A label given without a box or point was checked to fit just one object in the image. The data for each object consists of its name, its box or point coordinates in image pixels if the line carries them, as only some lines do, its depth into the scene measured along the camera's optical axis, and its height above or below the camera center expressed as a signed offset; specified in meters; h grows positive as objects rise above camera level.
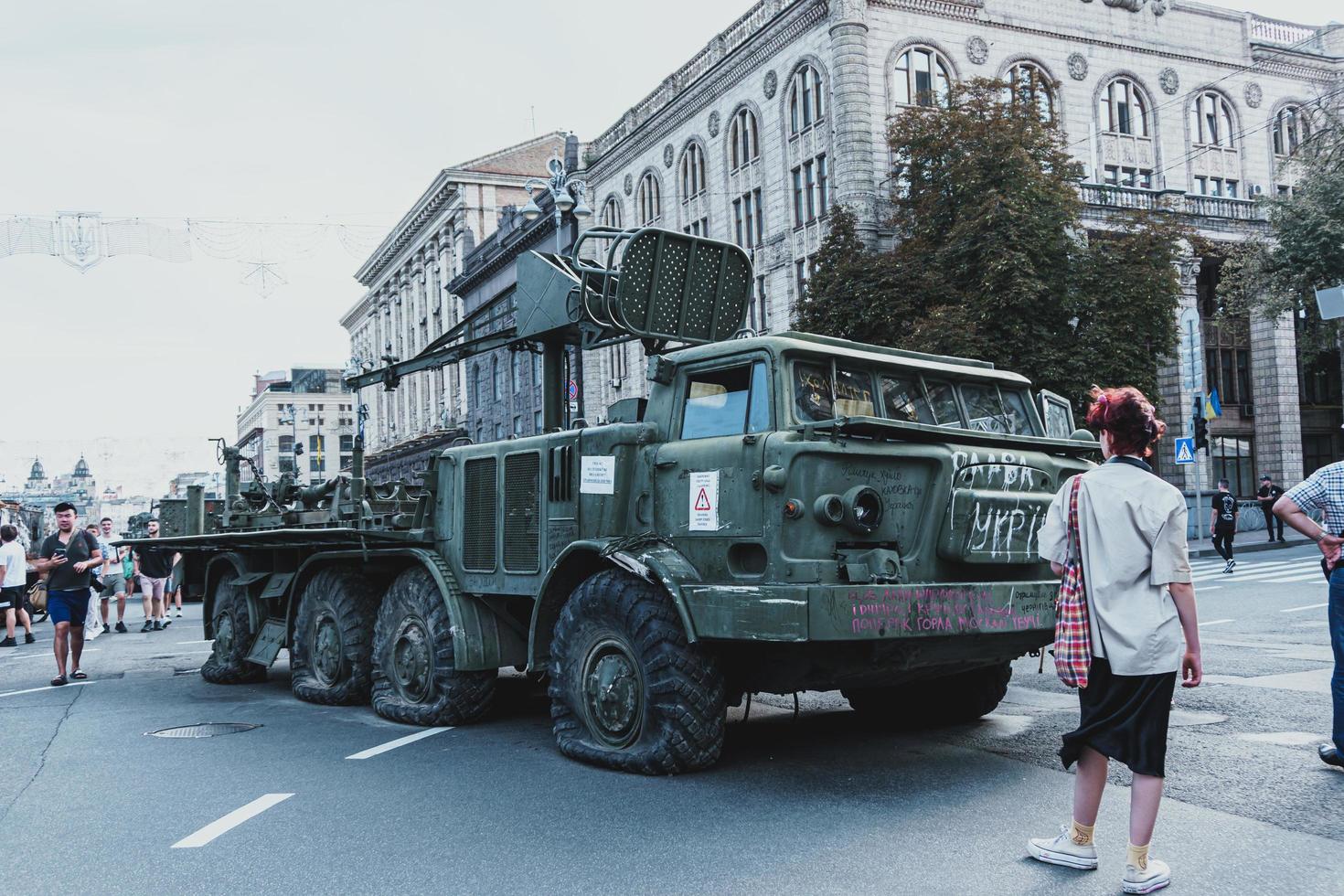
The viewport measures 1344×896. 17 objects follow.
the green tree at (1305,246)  31.95 +7.05
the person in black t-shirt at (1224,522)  24.56 -0.25
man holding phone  12.75 -0.47
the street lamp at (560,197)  20.38 +5.91
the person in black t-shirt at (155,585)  19.42 -0.88
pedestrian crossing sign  29.23 +1.44
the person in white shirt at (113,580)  21.58 -0.78
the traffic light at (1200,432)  30.38 +1.94
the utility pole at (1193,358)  33.62 +4.34
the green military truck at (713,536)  6.63 -0.08
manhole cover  9.30 -1.51
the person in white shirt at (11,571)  17.41 -0.45
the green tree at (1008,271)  27.00 +5.62
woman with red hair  4.70 -0.42
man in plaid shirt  6.61 -0.11
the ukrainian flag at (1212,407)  34.25 +2.92
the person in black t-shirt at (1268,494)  30.52 +0.38
